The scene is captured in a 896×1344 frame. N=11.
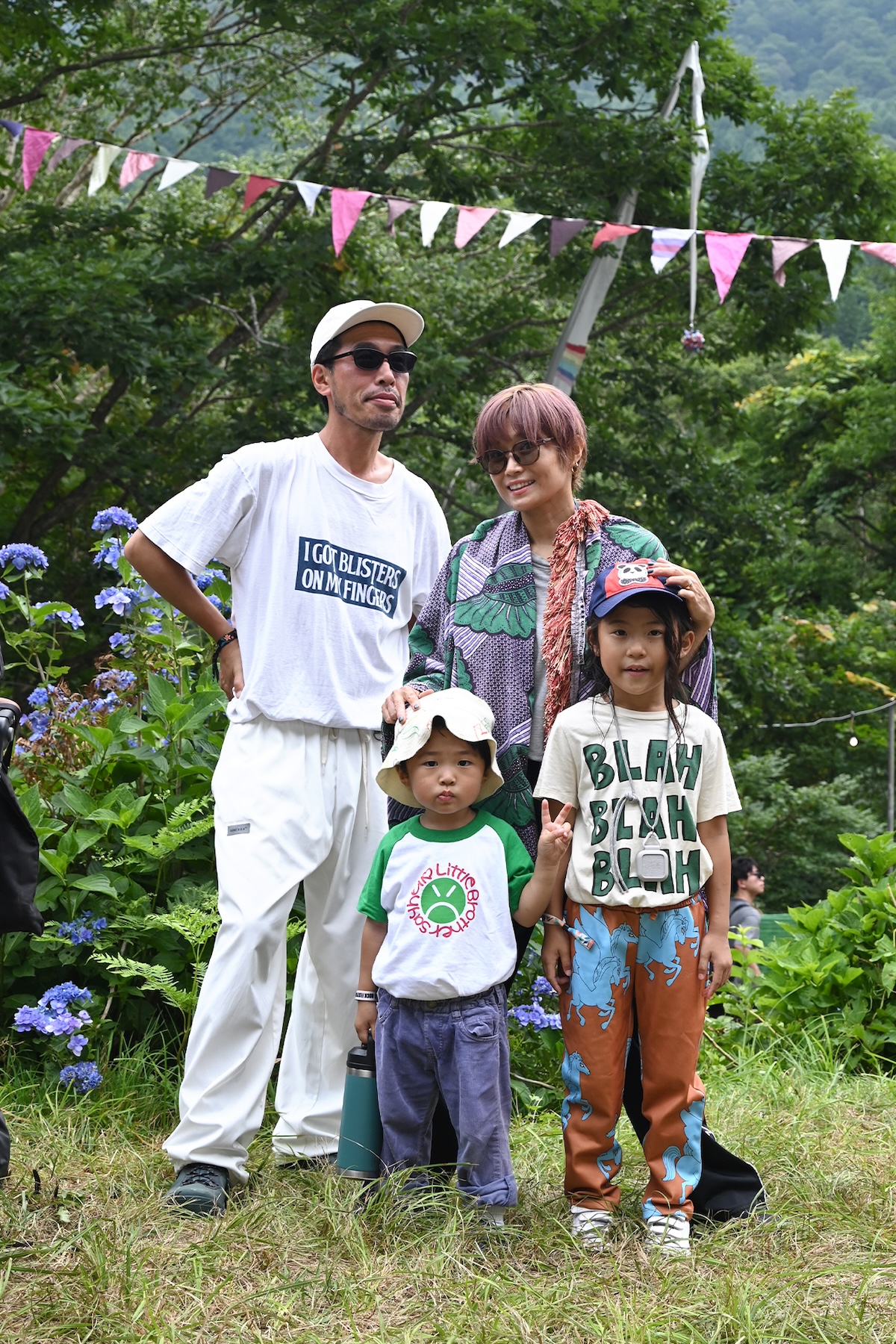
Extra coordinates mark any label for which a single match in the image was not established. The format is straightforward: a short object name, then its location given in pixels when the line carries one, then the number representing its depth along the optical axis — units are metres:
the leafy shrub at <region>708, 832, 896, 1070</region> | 4.76
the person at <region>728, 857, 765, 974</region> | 7.57
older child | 2.84
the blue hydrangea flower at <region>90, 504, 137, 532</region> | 4.69
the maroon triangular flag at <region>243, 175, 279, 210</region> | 8.43
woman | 2.98
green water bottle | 2.98
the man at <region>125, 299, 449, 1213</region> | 3.16
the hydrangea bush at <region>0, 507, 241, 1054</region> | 4.05
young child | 2.83
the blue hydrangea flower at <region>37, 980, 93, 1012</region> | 3.85
